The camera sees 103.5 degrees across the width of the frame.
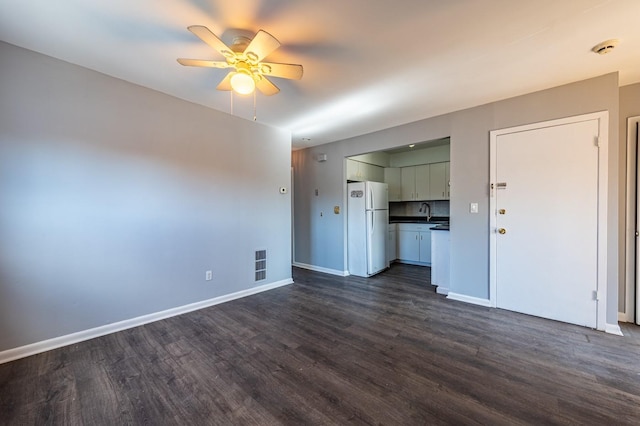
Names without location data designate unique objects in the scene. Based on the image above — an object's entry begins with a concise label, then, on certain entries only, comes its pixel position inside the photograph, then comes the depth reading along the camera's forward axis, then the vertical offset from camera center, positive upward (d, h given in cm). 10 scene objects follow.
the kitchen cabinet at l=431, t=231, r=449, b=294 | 389 -84
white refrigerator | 475 -38
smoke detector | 207 +135
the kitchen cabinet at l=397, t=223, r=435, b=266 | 562 -82
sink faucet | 616 -3
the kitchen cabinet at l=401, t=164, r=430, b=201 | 597 +61
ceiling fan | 178 +116
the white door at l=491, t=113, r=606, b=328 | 272 -17
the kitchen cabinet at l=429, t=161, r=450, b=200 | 564 +61
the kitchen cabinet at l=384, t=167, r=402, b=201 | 630 +65
